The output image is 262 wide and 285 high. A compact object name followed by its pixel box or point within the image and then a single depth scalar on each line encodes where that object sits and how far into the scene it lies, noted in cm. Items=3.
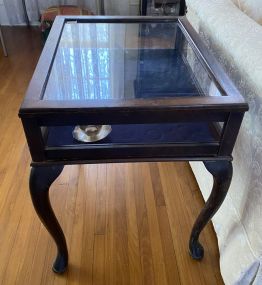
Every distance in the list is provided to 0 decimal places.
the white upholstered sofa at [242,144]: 77
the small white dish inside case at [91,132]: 78
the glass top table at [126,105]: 66
